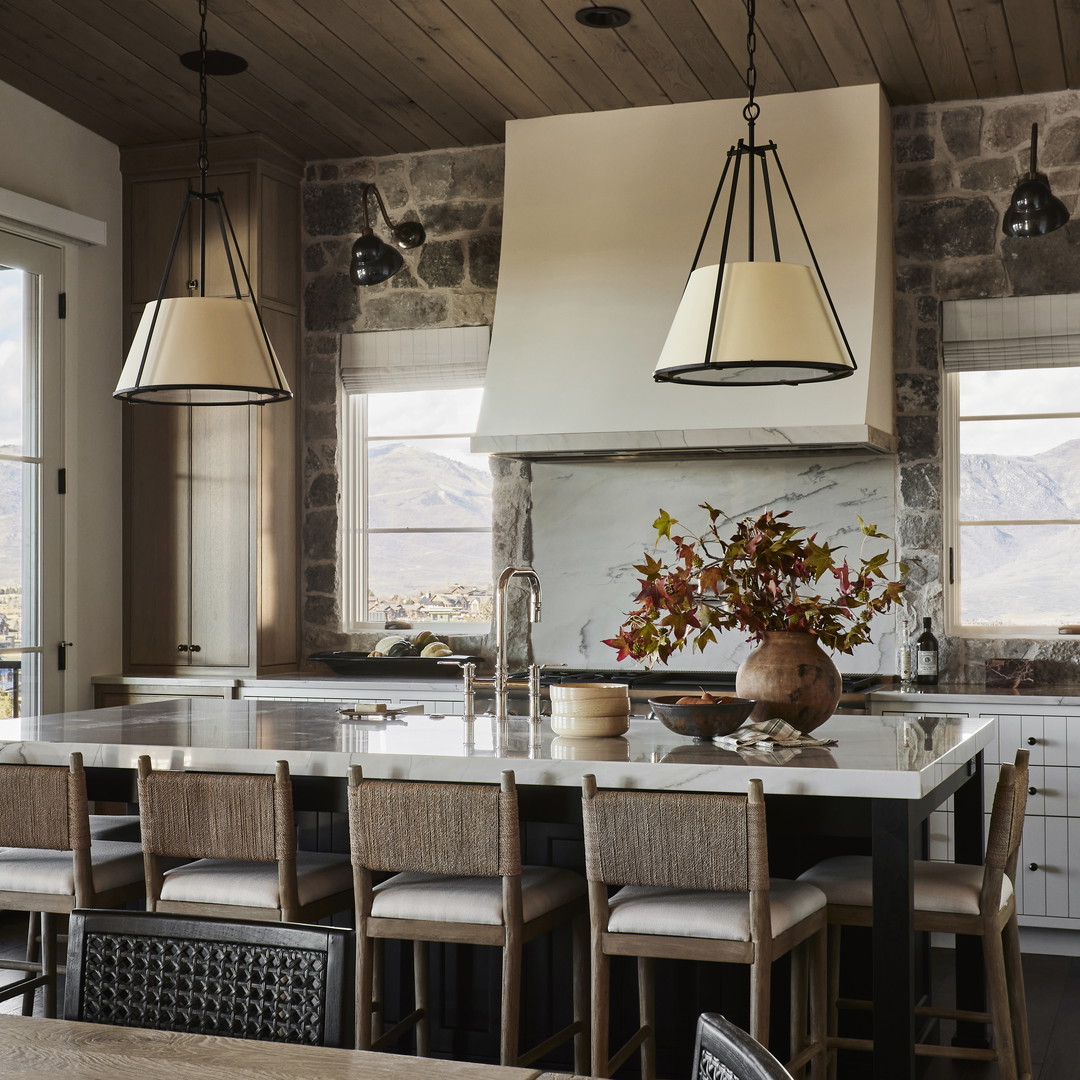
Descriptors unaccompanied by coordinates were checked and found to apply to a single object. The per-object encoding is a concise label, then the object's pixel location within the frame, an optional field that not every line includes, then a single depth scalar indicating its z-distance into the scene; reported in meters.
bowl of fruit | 2.87
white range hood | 4.74
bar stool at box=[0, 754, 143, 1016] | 2.78
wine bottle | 4.90
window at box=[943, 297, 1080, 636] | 5.03
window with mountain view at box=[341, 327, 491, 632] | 5.81
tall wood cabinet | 5.55
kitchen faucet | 3.41
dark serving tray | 5.24
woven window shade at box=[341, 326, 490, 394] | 5.70
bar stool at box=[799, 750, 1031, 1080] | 2.71
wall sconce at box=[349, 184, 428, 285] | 5.20
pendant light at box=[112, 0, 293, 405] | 3.17
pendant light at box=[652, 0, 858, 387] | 2.81
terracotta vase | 2.96
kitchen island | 2.48
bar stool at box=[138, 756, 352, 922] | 2.68
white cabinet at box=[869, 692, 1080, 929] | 4.43
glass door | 5.11
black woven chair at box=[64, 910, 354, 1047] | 1.65
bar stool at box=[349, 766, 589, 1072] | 2.54
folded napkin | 2.80
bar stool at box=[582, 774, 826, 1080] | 2.38
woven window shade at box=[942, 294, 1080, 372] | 4.96
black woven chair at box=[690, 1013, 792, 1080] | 1.21
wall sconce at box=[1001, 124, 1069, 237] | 4.52
